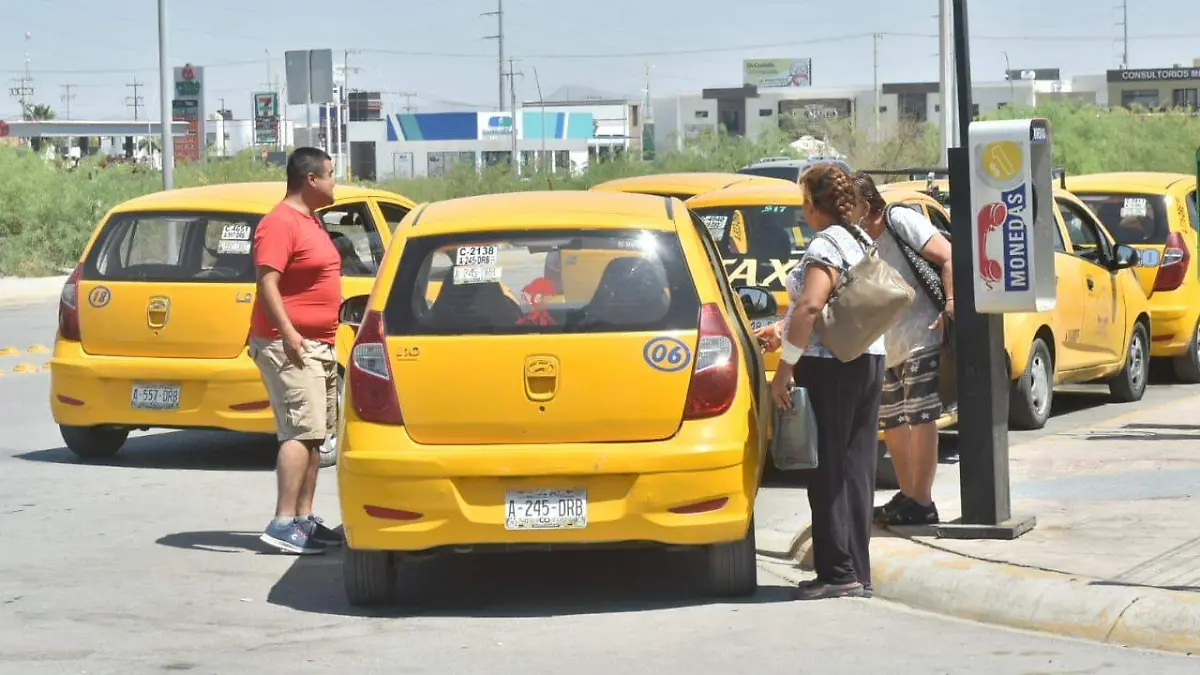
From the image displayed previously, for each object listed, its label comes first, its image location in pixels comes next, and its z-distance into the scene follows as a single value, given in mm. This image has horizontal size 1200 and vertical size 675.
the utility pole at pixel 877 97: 100944
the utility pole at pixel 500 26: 116625
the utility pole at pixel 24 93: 179375
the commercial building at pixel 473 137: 119312
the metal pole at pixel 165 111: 34156
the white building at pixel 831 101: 144000
